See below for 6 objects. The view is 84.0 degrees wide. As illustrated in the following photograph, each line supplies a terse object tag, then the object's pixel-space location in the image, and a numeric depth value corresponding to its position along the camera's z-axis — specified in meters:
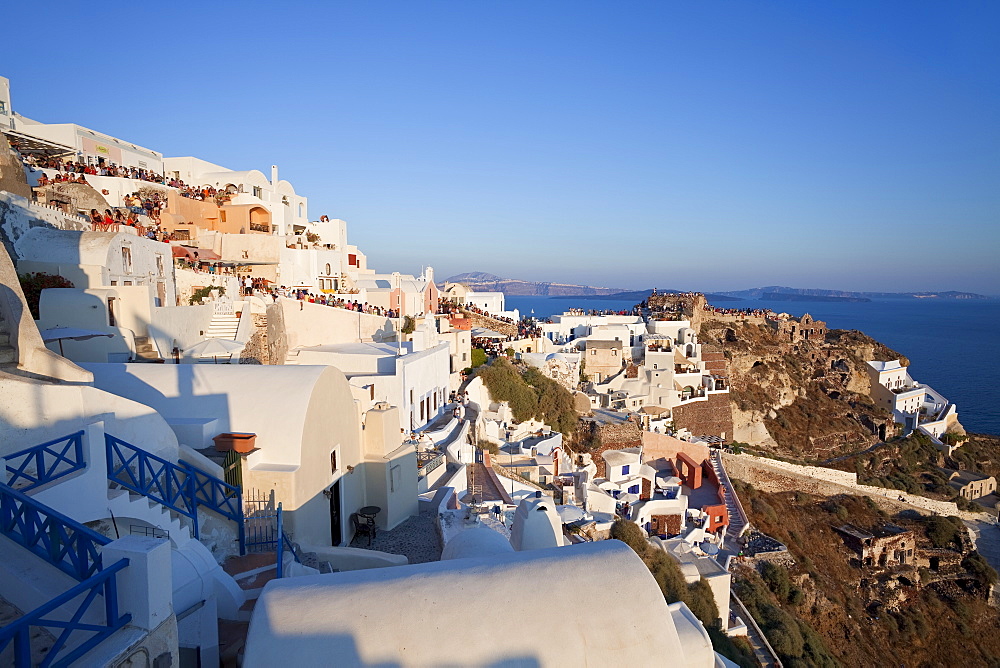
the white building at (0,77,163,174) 28.50
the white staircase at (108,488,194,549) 5.68
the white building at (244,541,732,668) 3.89
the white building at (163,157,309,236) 32.75
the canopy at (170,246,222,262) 21.28
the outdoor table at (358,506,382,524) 10.52
